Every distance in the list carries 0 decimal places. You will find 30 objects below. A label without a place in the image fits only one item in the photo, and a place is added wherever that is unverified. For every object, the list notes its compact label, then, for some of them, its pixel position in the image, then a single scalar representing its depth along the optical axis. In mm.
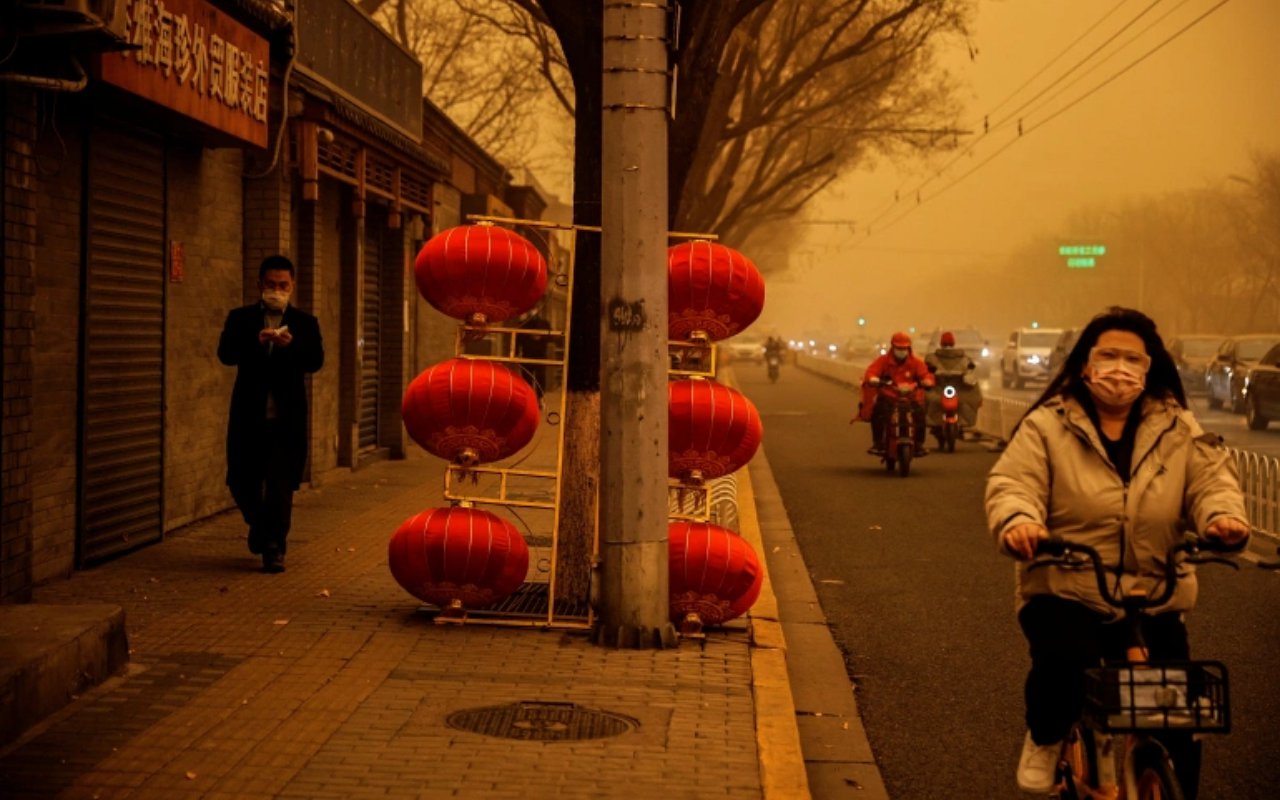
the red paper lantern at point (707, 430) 8500
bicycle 4258
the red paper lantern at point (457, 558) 8352
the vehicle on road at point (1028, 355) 51500
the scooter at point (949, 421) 23547
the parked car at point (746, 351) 90444
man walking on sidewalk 10016
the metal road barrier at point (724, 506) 11000
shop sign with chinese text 9711
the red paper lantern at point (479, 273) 8461
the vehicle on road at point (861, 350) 97062
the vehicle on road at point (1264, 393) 29922
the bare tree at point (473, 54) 30750
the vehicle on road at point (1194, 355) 43594
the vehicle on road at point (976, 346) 57656
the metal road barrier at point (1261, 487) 14086
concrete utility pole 7992
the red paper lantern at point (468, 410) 8336
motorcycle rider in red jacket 19875
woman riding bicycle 4746
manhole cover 6473
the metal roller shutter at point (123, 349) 10508
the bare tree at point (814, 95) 27625
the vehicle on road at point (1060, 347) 44938
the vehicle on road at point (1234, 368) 35375
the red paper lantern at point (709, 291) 8680
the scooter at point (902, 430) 19562
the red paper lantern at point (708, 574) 8375
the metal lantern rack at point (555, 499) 8641
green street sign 101062
